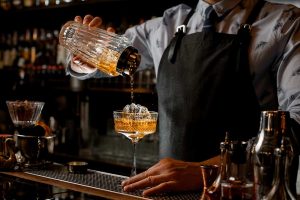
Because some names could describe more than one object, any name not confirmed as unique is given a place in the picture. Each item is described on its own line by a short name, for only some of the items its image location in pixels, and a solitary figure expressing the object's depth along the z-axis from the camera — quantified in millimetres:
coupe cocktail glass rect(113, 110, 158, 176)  1669
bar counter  1450
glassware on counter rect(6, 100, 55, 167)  1861
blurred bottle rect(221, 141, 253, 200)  1071
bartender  1941
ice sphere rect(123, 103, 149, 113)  1699
